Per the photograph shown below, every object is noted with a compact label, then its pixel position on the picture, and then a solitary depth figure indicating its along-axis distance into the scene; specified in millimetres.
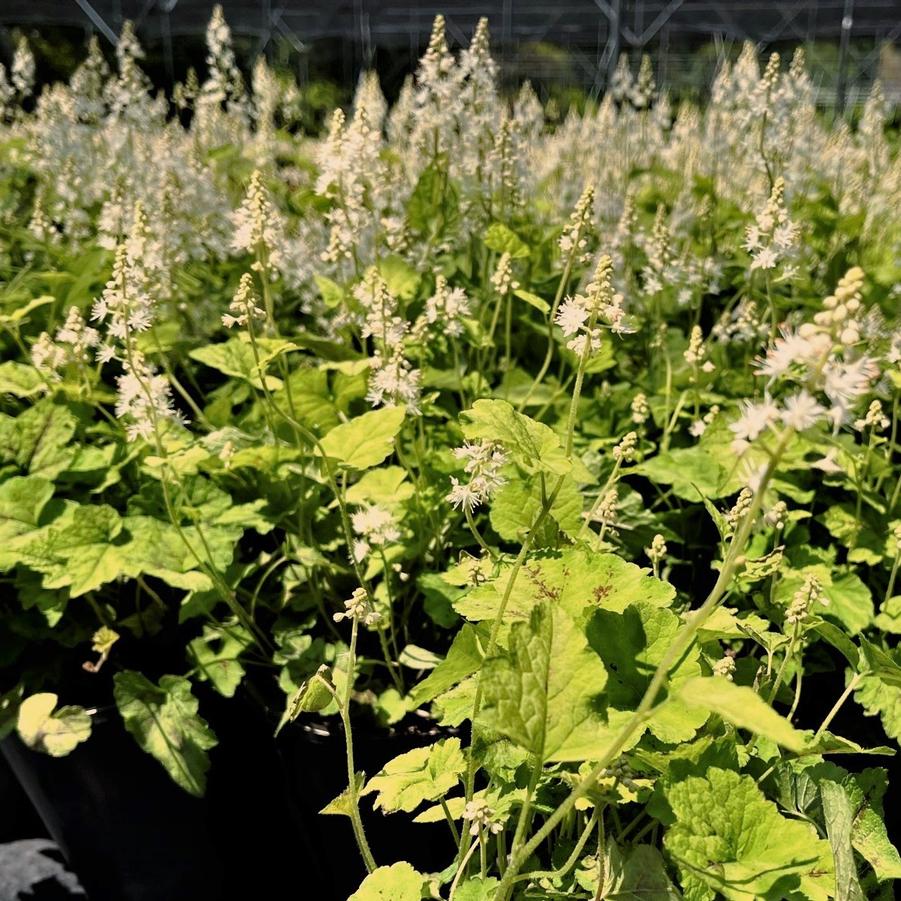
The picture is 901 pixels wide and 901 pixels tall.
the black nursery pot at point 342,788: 595
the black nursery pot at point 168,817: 659
